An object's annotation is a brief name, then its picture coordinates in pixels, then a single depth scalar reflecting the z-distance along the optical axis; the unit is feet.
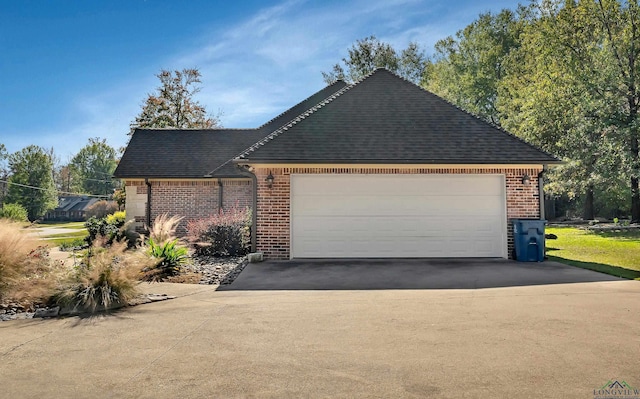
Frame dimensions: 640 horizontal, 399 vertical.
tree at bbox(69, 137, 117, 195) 239.30
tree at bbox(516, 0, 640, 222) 64.28
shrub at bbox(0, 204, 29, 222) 65.72
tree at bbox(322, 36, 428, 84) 124.16
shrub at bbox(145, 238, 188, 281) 27.76
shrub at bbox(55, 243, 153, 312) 19.35
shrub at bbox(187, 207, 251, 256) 38.42
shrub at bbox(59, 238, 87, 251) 49.14
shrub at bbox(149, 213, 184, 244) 31.24
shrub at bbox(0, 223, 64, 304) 20.11
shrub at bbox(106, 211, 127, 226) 55.42
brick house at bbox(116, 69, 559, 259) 34.35
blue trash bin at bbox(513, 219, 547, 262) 33.22
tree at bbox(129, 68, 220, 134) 111.86
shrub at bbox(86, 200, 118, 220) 125.66
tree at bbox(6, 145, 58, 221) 156.76
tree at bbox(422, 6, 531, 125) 113.50
